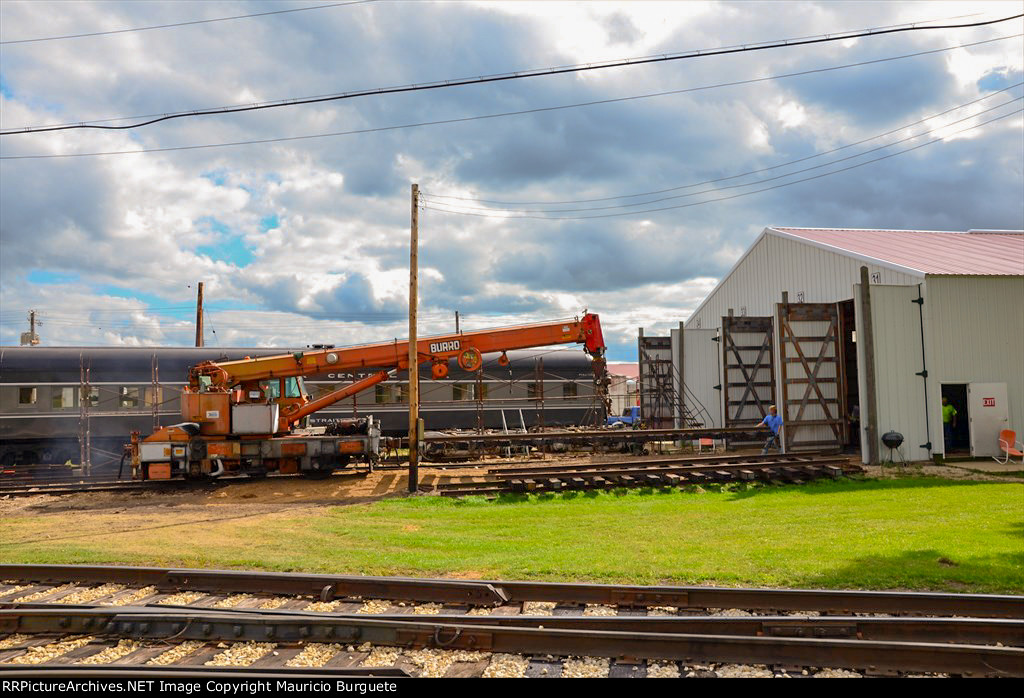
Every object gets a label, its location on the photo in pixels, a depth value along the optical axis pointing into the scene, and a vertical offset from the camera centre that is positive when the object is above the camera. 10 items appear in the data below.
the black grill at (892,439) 18.48 -1.26
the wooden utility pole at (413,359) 16.55 +0.86
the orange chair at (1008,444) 18.84 -1.45
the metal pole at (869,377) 18.59 +0.33
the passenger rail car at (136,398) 22.62 +0.02
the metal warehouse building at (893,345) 18.97 +1.27
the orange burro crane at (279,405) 17.53 -0.17
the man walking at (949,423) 19.96 -0.99
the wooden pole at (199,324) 39.31 +4.06
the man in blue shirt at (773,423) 20.09 -0.87
